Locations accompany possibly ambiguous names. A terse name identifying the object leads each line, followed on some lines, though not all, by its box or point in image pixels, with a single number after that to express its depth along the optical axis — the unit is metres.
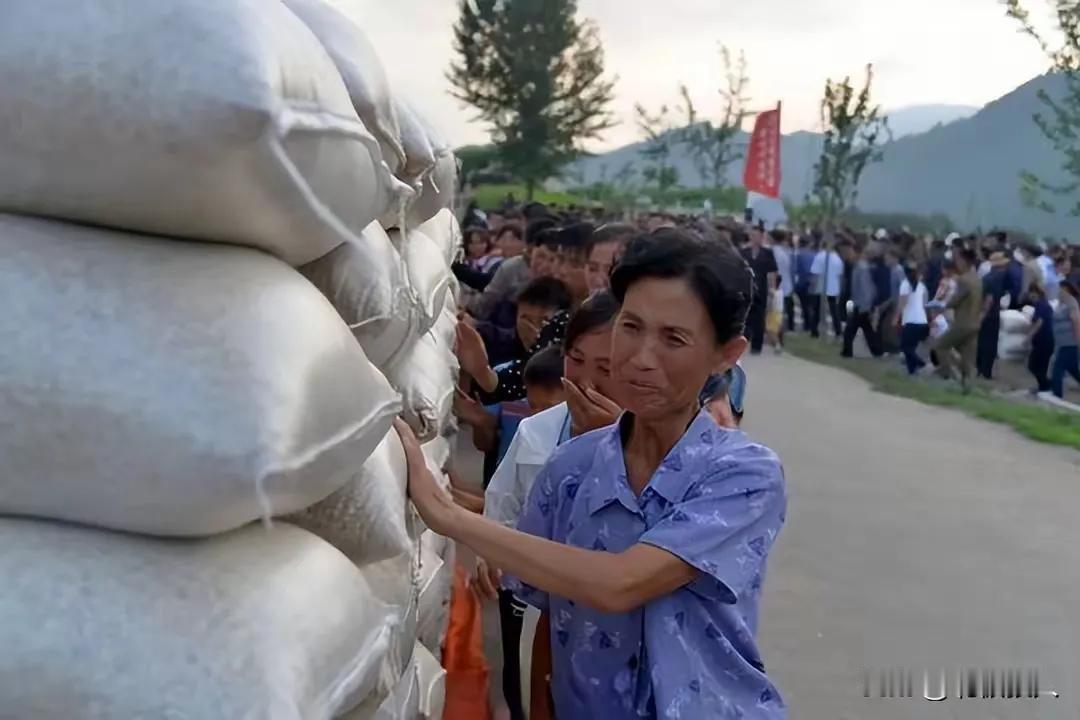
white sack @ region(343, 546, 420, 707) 1.91
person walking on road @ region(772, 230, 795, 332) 16.16
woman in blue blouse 1.68
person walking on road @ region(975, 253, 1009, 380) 12.70
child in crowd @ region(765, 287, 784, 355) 15.54
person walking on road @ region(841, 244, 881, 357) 14.77
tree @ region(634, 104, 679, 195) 33.62
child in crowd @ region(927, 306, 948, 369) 13.00
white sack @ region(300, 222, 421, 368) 1.90
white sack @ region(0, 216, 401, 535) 1.37
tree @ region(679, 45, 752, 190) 29.59
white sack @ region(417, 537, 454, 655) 2.75
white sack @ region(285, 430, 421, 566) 1.85
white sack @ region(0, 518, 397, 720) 1.32
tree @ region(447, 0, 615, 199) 35.22
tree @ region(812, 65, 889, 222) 21.78
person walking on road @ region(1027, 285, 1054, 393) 11.37
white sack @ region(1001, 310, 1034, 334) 13.85
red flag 18.92
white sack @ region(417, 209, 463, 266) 4.14
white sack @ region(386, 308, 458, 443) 2.54
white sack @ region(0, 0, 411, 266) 1.31
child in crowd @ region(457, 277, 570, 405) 4.29
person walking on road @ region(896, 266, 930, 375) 13.08
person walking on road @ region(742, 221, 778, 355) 14.15
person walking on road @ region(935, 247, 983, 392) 11.79
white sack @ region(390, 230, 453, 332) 2.70
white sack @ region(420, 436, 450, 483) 3.17
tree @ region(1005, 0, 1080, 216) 14.33
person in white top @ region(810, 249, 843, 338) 16.14
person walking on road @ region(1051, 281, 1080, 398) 10.99
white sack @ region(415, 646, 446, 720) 2.61
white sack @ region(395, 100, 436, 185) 2.43
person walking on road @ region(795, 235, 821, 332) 16.84
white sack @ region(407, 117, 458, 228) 3.09
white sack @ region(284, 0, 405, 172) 1.87
